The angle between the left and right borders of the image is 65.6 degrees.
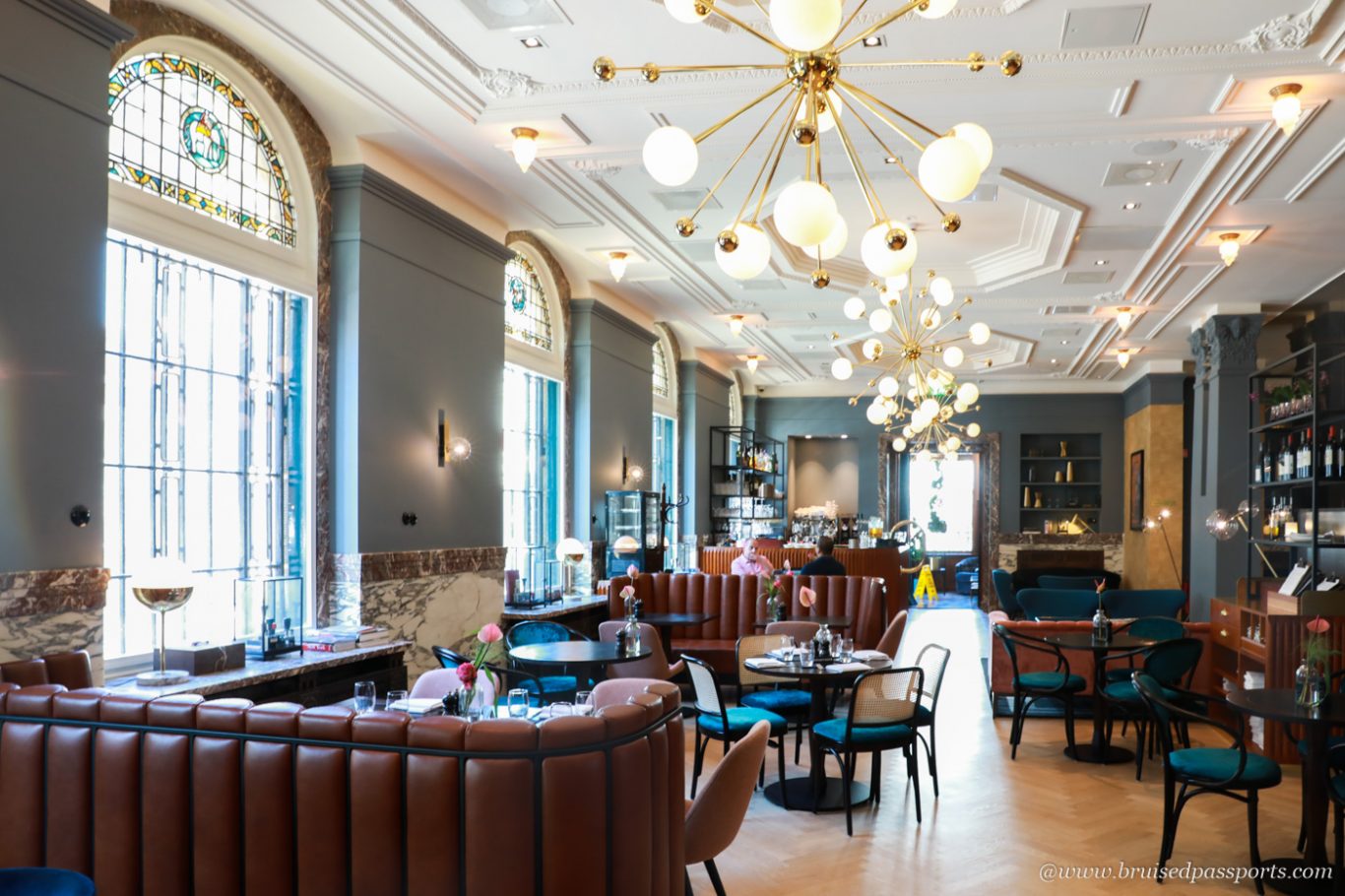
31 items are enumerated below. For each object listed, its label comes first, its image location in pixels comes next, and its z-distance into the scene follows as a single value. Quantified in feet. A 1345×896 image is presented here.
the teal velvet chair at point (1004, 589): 42.47
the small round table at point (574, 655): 20.86
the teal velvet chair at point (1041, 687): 24.88
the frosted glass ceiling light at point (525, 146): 21.39
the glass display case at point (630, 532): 37.86
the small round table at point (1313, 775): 15.70
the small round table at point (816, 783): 19.92
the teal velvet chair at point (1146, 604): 37.04
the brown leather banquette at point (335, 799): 10.29
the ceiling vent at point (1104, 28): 16.12
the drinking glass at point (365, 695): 13.34
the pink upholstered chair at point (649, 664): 24.56
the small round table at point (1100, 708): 24.18
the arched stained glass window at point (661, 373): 48.67
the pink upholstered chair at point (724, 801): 12.22
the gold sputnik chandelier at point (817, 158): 9.11
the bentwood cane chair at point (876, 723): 18.81
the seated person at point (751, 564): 33.40
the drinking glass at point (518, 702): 14.19
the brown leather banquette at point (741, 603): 33.09
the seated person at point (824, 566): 38.06
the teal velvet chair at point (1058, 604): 37.96
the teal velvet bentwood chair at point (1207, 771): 16.20
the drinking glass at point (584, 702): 13.28
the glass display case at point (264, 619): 18.98
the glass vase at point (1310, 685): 16.56
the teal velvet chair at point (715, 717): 19.51
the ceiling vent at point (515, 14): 16.55
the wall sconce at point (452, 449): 26.08
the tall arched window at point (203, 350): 17.38
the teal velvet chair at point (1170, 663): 22.34
